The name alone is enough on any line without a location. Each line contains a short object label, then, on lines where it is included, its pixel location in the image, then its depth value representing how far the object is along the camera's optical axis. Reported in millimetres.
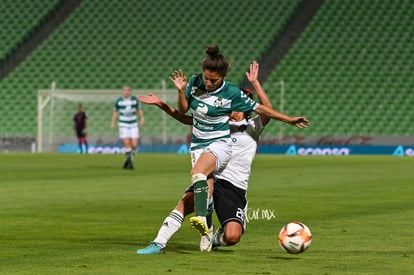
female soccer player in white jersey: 19922
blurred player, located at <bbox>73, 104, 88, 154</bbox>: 85887
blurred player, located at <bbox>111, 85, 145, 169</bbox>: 60906
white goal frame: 88562
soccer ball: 18969
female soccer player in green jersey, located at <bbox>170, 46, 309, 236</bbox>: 19937
